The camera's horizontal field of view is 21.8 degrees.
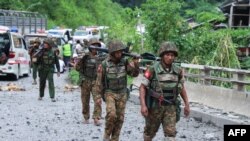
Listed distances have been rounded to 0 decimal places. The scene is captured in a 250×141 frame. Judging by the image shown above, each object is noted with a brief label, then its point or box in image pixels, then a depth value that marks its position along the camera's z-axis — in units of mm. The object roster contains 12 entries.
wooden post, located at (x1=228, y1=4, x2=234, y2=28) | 28734
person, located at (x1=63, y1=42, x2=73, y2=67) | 35344
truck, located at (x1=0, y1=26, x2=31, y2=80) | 25219
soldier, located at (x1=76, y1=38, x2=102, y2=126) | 12961
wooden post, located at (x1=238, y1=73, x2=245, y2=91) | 14102
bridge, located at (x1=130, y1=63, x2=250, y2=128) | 13670
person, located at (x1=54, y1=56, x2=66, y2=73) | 33125
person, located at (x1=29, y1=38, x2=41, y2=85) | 23836
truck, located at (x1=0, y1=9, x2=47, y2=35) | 32812
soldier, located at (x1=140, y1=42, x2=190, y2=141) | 8758
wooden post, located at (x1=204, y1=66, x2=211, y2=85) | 16031
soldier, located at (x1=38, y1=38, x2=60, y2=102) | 17594
